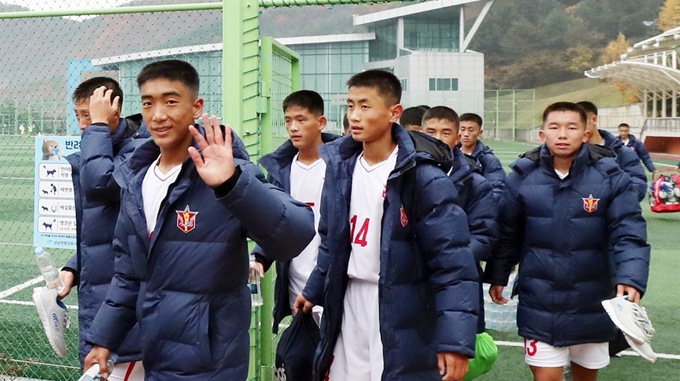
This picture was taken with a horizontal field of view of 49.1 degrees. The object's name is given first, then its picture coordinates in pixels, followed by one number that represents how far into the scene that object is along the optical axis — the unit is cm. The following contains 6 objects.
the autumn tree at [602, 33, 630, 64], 7662
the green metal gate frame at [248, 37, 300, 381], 396
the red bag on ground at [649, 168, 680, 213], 1283
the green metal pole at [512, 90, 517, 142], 4572
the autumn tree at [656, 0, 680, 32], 7425
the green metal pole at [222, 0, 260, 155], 383
